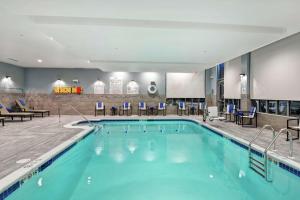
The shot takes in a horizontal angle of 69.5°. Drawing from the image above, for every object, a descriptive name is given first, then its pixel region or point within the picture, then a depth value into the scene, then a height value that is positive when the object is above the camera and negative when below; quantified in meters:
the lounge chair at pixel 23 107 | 10.95 -0.37
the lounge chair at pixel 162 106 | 12.50 -0.38
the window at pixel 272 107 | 7.12 -0.23
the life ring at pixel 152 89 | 13.04 +0.66
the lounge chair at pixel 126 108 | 12.42 -0.46
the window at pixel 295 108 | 6.15 -0.23
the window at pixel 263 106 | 7.68 -0.21
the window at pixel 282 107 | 6.66 -0.22
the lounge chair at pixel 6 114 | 8.89 -0.58
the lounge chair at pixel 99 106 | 12.37 -0.35
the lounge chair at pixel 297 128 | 5.15 -0.67
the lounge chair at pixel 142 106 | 12.53 -0.35
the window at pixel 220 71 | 11.65 +1.62
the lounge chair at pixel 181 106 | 12.67 -0.35
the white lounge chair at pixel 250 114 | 7.78 -0.54
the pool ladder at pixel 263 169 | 3.67 -1.26
